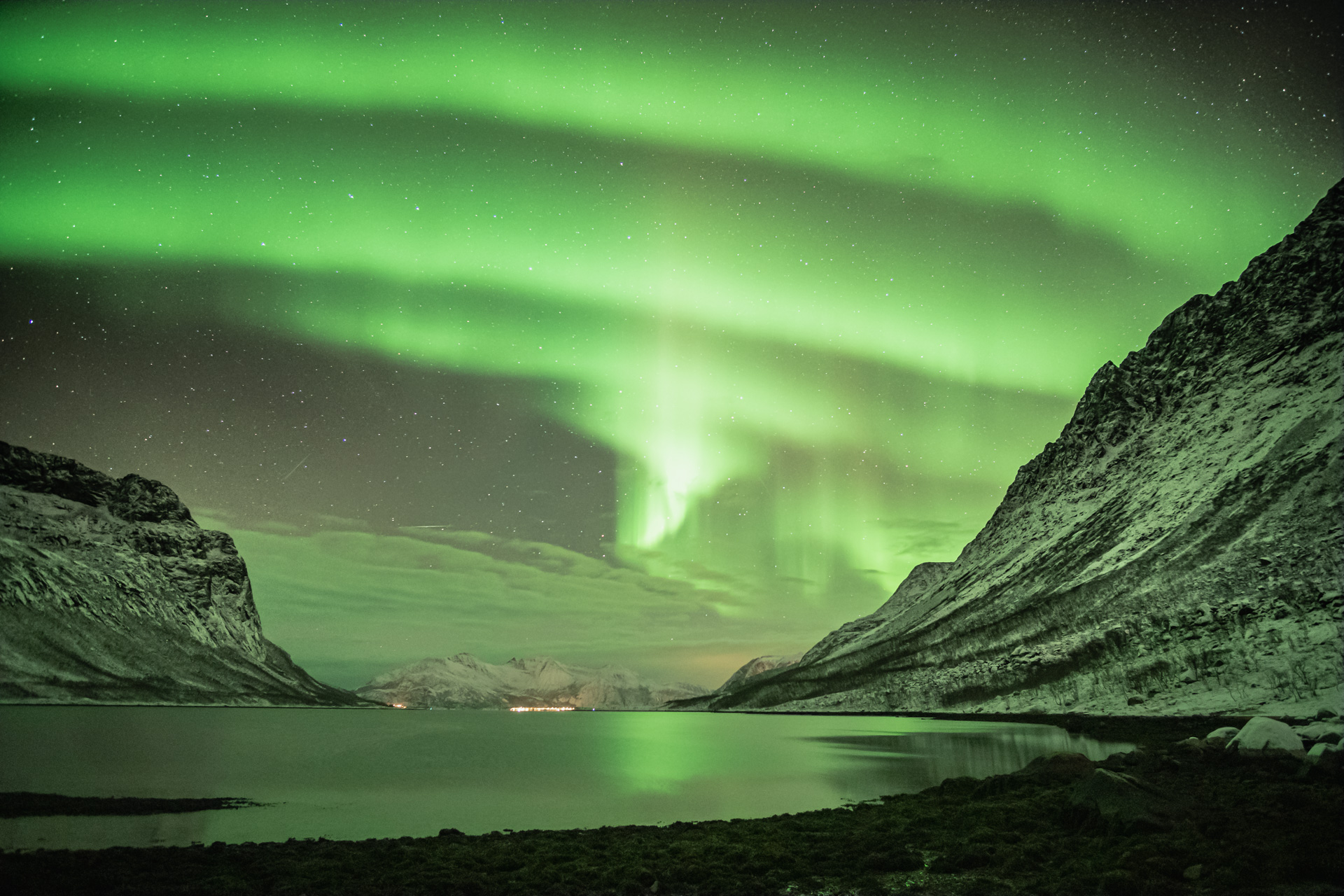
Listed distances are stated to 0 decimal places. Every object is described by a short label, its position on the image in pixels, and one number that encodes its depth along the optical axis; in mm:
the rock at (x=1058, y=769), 31469
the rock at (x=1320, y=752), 27734
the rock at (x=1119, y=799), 21500
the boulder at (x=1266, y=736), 32438
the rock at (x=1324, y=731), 34844
